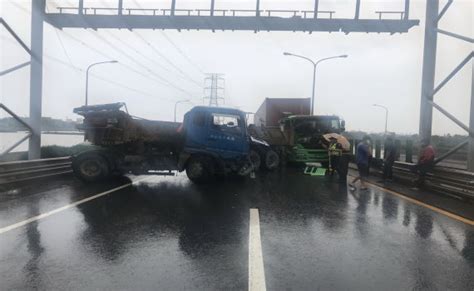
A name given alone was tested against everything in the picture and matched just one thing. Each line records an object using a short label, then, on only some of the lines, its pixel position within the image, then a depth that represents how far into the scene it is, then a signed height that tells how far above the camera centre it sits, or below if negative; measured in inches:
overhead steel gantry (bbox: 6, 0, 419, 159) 637.9 +172.0
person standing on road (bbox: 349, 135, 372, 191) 498.0 -24.3
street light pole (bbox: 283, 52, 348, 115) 1434.5 +269.3
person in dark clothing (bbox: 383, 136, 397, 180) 577.3 -20.8
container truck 762.2 +3.0
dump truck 500.1 -16.0
